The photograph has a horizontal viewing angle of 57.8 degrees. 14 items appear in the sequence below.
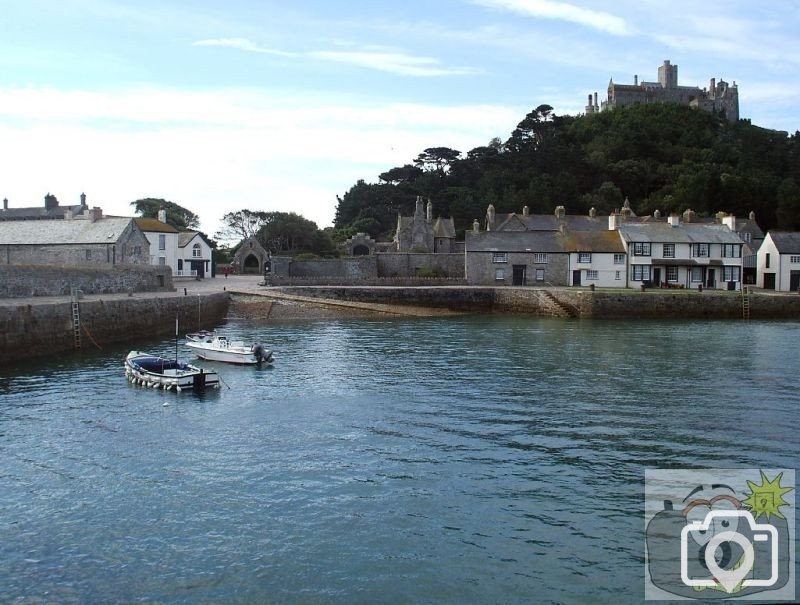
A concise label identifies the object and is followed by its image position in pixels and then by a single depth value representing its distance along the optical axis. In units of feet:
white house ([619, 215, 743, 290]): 207.31
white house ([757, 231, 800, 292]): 214.07
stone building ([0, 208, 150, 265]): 180.65
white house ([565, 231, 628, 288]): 207.82
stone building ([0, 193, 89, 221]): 273.95
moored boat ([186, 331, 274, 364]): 102.06
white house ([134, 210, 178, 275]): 216.95
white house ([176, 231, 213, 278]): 233.14
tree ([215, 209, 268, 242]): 322.96
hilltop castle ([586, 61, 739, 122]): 489.67
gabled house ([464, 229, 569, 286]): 210.79
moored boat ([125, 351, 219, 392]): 83.87
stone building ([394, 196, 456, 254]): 262.67
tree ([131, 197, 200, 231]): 341.84
